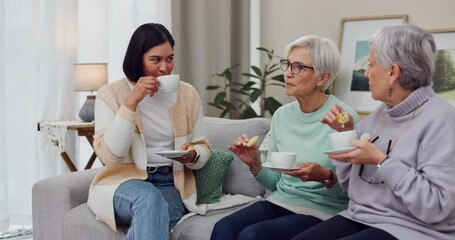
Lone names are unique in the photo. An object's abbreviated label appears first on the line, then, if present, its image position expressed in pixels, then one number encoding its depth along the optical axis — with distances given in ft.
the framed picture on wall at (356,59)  14.97
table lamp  13.64
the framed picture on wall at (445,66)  13.75
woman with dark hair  8.79
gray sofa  9.18
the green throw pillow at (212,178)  9.88
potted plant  15.74
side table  13.33
